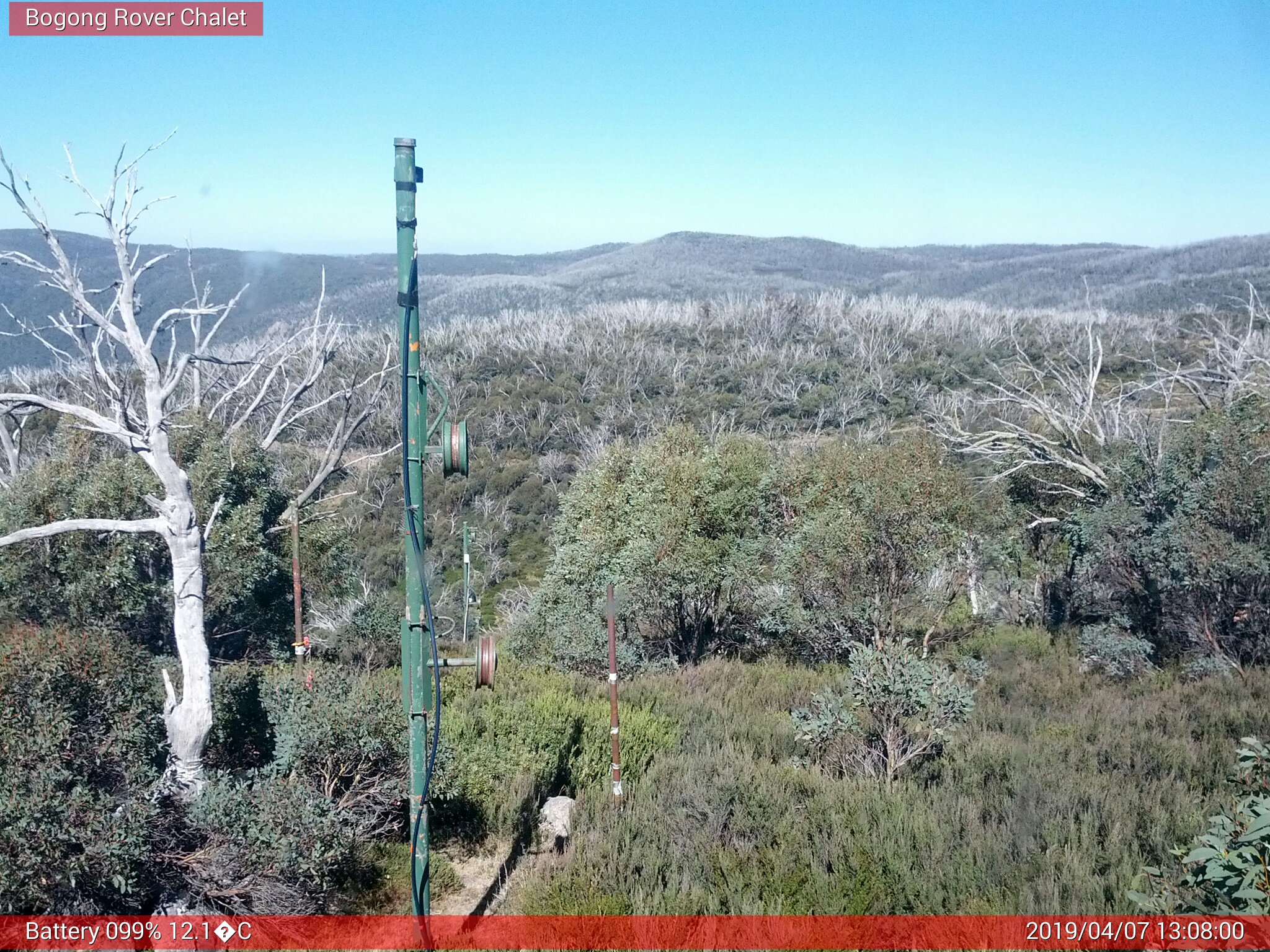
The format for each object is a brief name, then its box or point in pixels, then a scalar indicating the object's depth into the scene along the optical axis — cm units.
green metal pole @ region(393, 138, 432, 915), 421
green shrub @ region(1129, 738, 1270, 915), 325
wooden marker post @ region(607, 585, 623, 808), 668
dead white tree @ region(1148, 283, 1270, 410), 1602
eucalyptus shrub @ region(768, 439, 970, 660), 1242
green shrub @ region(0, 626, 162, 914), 433
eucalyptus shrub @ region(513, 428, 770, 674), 1297
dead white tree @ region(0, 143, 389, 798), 575
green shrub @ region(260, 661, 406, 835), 564
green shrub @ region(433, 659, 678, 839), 667
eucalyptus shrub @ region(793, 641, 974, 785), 707
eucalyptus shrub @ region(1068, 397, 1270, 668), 1158
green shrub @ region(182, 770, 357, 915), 493
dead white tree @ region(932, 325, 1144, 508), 1630
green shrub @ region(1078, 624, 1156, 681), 1207
